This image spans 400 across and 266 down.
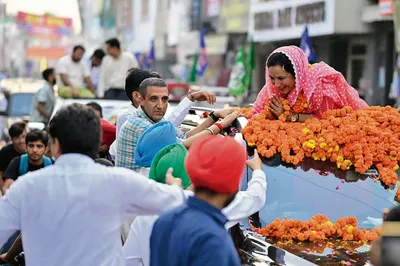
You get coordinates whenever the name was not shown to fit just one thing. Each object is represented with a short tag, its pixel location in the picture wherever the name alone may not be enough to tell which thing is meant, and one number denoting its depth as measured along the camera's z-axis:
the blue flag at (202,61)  41.06
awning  91.00
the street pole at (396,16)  28.33
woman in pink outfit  7.34
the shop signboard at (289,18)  35.00
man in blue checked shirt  6.75
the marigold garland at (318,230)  6.15
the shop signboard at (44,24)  81.75
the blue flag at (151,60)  44.51
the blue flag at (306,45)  27.80
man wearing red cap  3.68
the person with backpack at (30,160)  9.29
